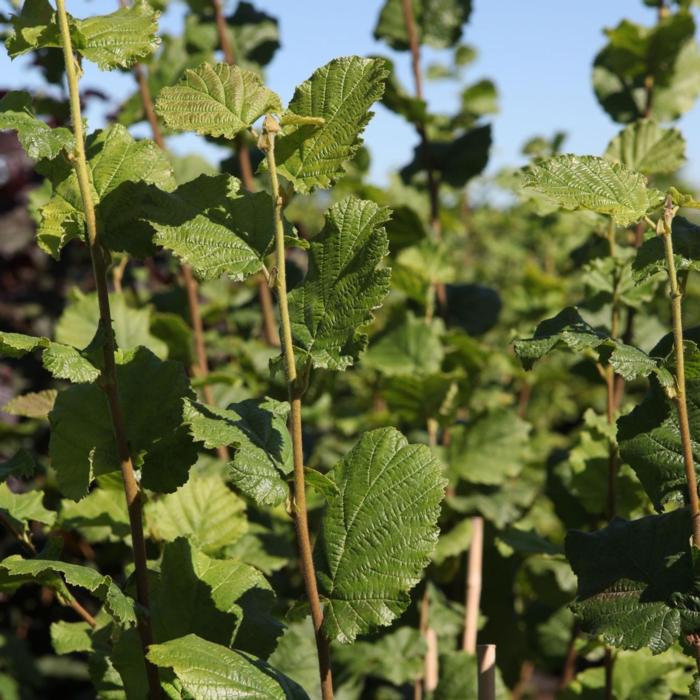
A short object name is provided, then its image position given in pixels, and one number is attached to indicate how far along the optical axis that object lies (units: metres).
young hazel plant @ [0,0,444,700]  1.05
